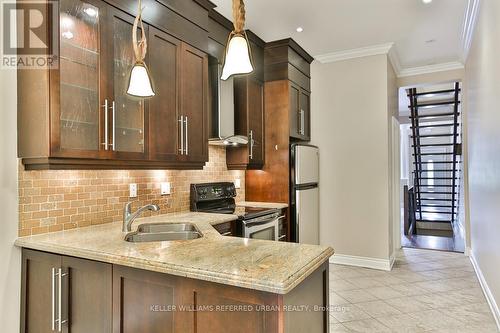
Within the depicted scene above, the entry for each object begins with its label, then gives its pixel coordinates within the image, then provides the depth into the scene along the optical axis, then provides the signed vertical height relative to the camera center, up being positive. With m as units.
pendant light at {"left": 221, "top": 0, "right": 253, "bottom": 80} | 1.61 +0.59
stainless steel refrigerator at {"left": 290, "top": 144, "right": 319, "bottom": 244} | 3.98 -0.32
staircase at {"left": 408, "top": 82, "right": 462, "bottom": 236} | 5.99 +0.34
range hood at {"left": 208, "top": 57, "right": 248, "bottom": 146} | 3.29 +0.63
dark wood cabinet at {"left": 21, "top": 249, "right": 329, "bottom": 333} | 1.24 -0.58
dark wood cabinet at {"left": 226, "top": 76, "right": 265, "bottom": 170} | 3.77 +0.55
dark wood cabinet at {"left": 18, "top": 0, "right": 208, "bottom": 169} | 1.81 +0.45
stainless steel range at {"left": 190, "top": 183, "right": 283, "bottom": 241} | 3.00 -0.41
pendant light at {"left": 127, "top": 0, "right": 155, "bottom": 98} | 1.86 +0.54
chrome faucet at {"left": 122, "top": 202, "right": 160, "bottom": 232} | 2.14 -0.30
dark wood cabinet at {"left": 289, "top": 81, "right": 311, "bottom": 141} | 4.14 +0.76
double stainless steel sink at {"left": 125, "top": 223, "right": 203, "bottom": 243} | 2.28 -0.45
